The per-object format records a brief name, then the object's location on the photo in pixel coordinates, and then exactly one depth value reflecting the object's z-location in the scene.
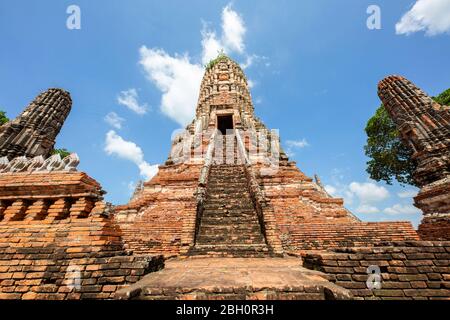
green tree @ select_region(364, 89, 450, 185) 17.66
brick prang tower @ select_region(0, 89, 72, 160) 5.81
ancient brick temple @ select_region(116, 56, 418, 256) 5.58
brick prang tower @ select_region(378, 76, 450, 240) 6.83
